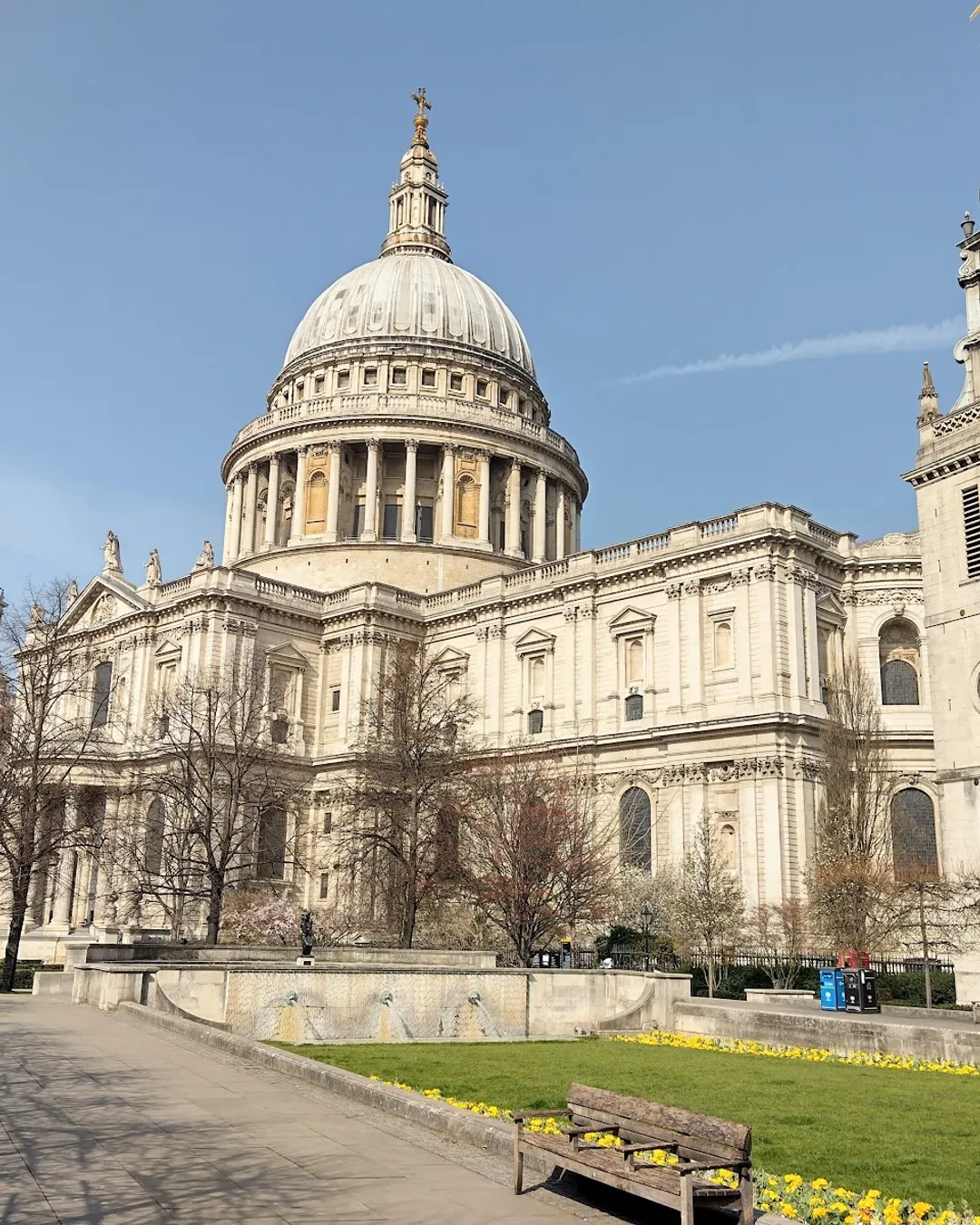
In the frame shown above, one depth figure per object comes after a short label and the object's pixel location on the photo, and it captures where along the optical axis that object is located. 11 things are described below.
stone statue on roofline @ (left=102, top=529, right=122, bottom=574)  67.56
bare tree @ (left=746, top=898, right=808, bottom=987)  34.97
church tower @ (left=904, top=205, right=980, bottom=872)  34.03
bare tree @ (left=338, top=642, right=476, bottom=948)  45.00
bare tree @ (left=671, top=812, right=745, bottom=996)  39.94
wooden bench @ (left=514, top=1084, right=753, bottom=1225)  8.38
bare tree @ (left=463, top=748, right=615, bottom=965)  40.81
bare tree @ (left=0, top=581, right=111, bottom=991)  35.28
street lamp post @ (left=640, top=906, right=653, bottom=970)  40.71
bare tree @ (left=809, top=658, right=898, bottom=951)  38.97
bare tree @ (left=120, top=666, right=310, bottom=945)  43.16
